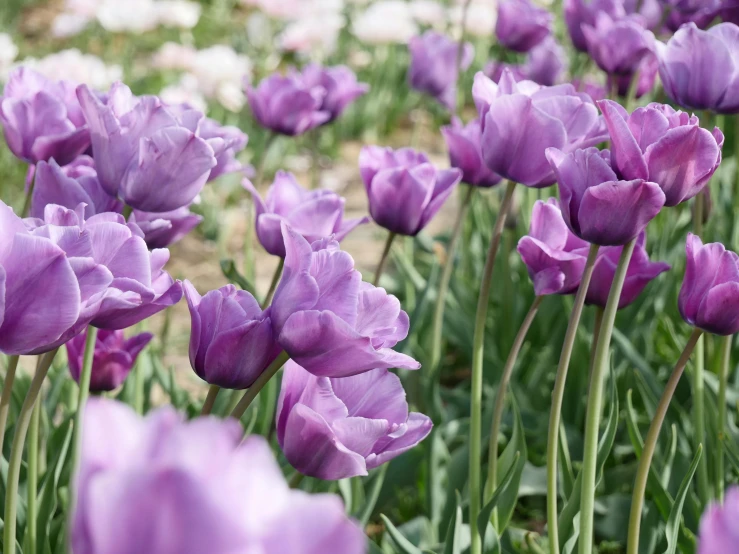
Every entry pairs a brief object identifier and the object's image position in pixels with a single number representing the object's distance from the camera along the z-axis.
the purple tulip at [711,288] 1.30
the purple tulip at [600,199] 1.24
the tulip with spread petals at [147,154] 1.33
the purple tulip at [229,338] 1.21
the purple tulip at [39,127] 1.43
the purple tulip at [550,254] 1.35
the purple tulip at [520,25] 2.33
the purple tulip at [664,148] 1.24
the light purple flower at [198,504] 0.82
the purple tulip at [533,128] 1.36
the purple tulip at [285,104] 1.96
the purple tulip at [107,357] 1.45
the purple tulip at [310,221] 1.45
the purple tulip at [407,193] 1.51
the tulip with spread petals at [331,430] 1.22
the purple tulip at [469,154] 1.57
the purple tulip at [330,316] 1.19
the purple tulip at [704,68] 1.46
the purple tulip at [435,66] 2.68
